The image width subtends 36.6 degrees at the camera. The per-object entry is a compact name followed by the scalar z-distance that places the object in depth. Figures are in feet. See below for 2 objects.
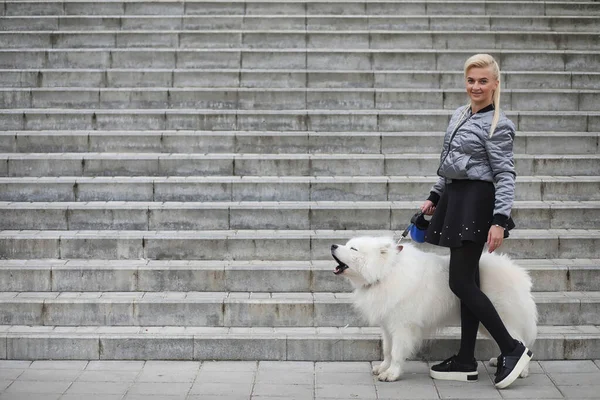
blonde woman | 20.20
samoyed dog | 21.18
